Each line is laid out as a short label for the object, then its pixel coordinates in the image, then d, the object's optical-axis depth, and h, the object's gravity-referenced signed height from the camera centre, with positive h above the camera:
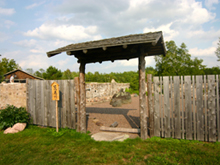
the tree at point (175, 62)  24.54 +3.39
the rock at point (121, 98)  12.66 -1.47
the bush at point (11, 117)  5.91 -1.38
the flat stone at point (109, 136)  4.63 -1.81
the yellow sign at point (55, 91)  5.47 -0.30
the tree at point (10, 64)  33.44 +4.64
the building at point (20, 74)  30.67 +2.05
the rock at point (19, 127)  5.73 -1.72
